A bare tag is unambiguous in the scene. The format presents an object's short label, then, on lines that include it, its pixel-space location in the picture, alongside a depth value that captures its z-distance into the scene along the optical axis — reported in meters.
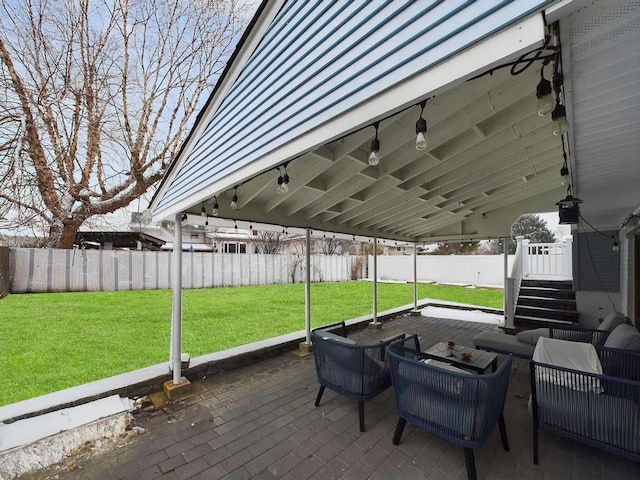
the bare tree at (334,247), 22.67
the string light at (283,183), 2.63
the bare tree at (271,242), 19.86
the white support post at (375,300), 6.70
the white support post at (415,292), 8.31
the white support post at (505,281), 6.67
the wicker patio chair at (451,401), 2.22
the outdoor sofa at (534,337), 3.94
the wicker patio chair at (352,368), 2.96
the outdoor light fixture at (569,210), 3.49
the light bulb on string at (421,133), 1.58
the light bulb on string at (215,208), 3.52
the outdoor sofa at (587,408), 2.12
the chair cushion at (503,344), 4.18
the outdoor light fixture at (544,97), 1.36
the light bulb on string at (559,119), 1.54
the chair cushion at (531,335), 4.34
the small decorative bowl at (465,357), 3.43
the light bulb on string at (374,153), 1.87
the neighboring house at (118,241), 14.12
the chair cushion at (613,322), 3.93
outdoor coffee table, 3.33
